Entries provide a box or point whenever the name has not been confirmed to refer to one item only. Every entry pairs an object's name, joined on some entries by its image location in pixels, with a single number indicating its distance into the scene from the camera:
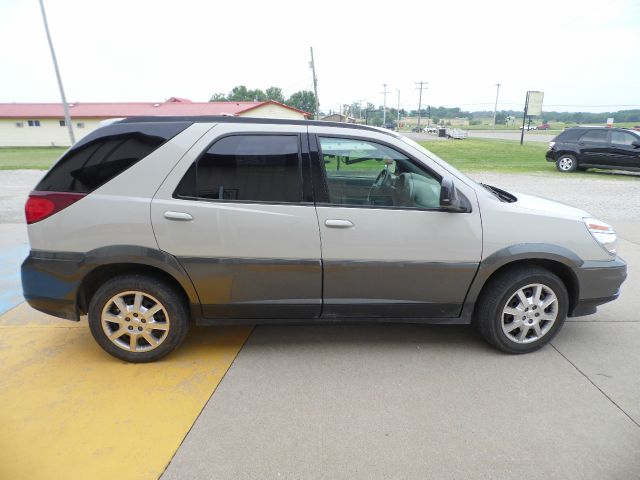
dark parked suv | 14.41
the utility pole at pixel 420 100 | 79.76
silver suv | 3.00
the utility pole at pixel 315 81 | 26.56
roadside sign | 36.88
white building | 43.78
